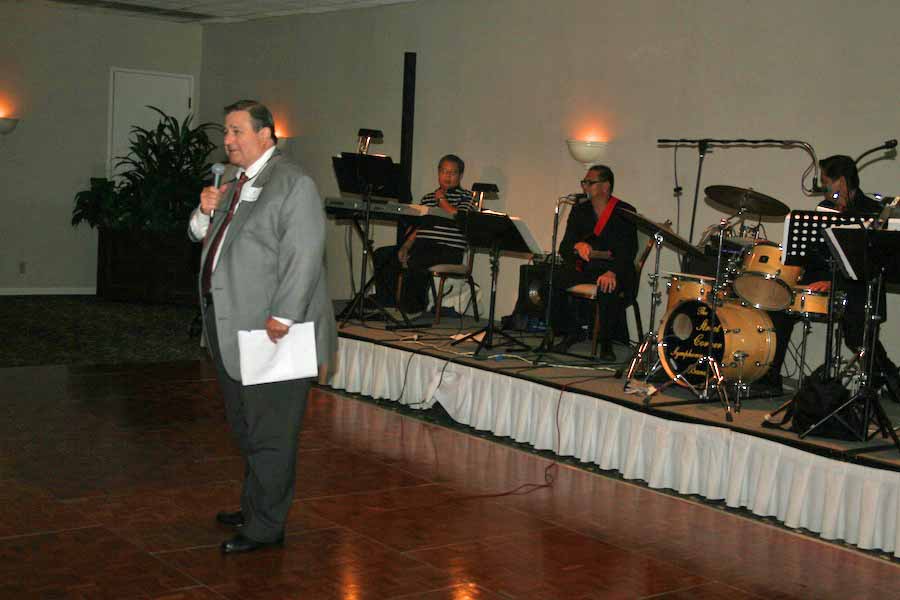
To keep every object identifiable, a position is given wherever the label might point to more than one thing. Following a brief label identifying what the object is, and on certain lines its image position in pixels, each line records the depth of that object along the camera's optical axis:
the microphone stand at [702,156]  7.02
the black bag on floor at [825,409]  4.65
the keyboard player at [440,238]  7.66
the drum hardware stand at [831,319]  4.69
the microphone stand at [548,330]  6.29
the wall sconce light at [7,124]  10.88
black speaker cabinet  7.66
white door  11.86
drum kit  5.31
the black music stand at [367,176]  7.04
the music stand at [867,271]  4.44
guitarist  6.59
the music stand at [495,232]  6.21
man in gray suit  3.54
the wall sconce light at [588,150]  8.05
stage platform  4.41
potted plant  11.09
